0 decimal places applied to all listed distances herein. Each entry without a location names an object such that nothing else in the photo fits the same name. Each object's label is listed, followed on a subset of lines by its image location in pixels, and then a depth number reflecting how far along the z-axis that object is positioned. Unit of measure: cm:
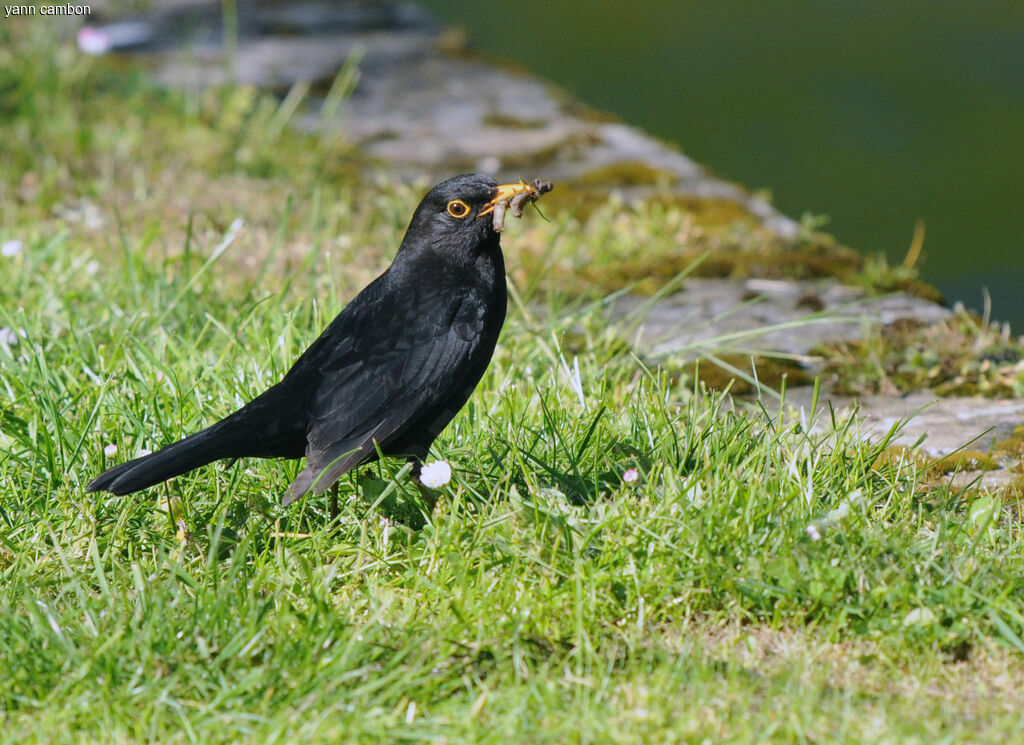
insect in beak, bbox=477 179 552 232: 738
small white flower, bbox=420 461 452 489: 618
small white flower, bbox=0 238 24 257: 944
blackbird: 629
